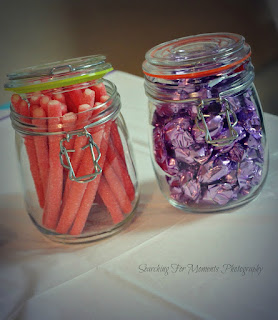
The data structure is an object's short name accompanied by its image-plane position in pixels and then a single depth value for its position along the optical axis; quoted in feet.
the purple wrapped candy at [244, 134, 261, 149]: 1.87
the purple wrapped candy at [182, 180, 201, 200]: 1.91
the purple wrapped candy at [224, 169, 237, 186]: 1.88
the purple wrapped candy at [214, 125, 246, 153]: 1.81
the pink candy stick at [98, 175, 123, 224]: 1.94
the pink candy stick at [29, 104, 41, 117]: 1.86
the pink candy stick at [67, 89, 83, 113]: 1.87
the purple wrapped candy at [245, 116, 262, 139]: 1.87
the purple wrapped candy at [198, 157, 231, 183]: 1.84
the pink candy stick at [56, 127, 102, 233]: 1.86
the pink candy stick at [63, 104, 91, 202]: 1.82
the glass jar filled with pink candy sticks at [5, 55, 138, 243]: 1.81
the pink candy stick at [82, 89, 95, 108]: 1.84
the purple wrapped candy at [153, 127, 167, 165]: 1.95
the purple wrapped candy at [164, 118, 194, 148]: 1.81
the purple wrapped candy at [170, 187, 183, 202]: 2.02
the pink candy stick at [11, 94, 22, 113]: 1.89
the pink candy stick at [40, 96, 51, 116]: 1.83
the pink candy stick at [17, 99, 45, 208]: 1.88
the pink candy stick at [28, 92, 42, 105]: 1.86
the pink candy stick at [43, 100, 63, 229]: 1.80
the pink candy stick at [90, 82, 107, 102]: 1.92
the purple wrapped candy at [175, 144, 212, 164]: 1.83
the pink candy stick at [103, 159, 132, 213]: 1.93
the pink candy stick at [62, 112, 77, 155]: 1.81
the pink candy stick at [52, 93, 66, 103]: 1.85
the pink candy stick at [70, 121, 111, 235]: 1.89
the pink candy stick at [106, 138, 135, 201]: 1.96
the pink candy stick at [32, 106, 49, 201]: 1.83
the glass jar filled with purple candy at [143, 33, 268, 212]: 1.79
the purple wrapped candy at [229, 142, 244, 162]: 1.85
